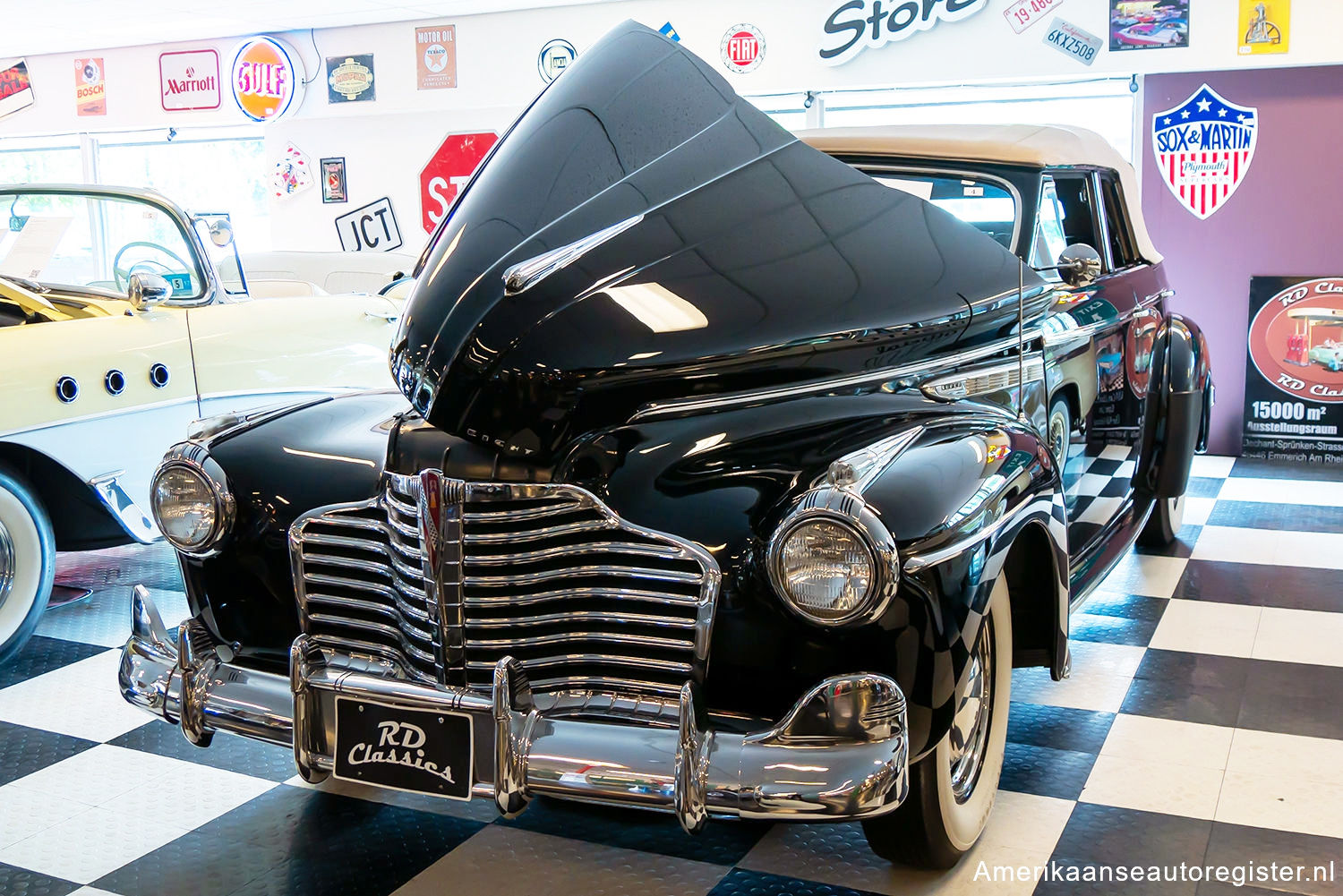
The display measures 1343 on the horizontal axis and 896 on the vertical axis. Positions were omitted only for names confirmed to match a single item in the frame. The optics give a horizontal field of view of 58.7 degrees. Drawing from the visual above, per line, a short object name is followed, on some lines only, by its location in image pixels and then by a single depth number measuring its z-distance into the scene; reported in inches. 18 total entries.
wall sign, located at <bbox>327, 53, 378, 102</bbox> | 352.5
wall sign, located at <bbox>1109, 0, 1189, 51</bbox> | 253.0
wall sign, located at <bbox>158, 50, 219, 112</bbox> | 373.1
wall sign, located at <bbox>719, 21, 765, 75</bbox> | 300.7
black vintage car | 63.8
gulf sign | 361.1
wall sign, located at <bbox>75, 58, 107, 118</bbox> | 390.0
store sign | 275.6
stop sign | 339.9
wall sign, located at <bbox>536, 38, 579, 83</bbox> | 325.7
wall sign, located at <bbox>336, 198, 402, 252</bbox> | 358.6
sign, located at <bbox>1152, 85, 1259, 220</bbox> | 249.0
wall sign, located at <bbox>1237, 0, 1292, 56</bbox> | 243.6
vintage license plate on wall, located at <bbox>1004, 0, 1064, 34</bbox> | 268.1
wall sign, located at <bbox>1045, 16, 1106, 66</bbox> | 263.9
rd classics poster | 239.9
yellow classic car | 126.2
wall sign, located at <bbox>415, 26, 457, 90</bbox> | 340.5
